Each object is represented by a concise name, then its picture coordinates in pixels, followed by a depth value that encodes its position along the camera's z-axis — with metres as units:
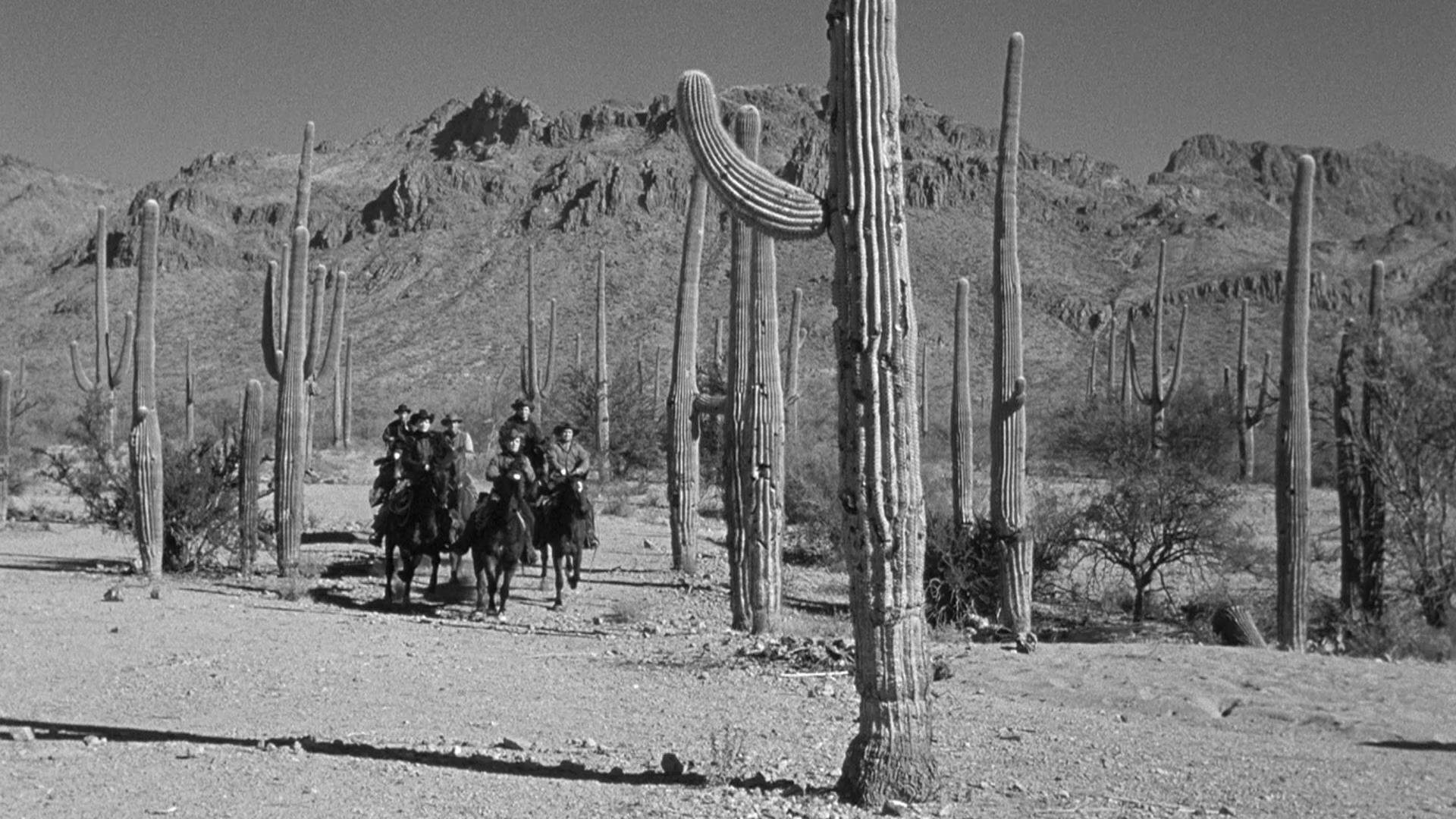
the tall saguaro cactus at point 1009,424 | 15.69
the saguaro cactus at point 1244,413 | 37.44
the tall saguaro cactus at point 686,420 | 19.84
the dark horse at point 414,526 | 16.61
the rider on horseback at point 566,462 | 17.59
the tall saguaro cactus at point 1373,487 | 16.52
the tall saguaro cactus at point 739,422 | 14.28
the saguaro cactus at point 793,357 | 27.95
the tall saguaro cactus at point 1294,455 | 15.15
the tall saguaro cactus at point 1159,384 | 35.94
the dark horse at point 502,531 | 15.90
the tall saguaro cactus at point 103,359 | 28.16
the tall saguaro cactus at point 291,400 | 18.36
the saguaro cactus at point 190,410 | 41.25
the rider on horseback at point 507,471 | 15.99
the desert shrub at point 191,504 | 19.27
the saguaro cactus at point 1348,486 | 16.61
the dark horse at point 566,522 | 17.36
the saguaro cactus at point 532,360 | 36.12
